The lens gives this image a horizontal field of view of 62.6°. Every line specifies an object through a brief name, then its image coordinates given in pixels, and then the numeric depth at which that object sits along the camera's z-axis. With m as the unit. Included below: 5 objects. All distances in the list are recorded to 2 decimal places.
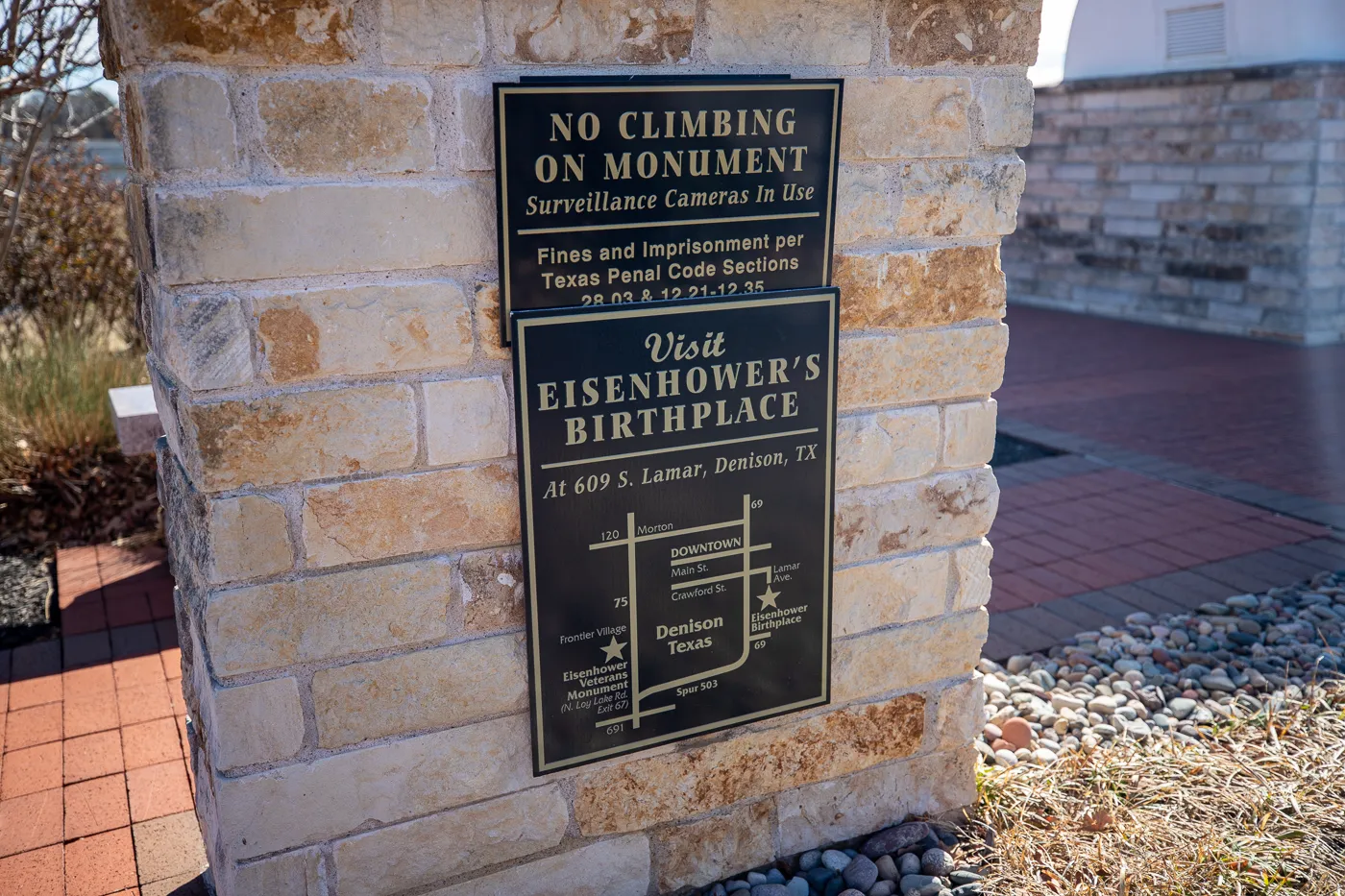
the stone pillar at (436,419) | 1.74
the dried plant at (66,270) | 6.67
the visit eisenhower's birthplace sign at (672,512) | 2.04
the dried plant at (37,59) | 4.45
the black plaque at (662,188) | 1.88
